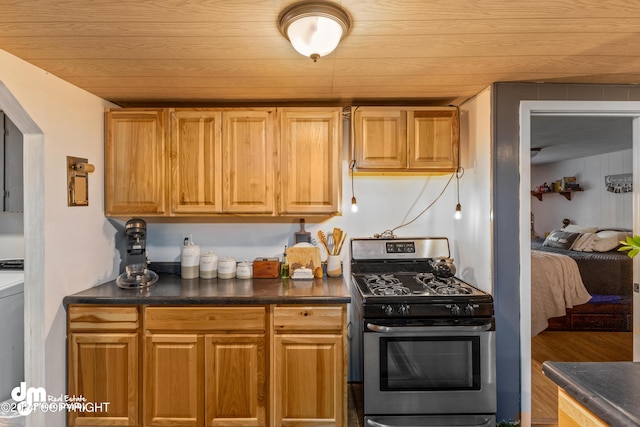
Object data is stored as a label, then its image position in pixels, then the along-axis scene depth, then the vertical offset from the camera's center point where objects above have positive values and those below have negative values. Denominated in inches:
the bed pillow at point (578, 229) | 186.9 -8.4
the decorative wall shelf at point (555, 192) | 212.4 +12.7
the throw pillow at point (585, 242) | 169.0 -14.1
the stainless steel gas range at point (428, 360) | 78.2 -32.3
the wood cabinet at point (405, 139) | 94.6 +20.1
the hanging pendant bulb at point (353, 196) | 95.6 +5.3
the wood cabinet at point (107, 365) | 80.7 -33.9
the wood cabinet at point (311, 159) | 94.5 +14.8
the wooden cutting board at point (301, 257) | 100.8 -12.0
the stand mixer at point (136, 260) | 90.4 -12.4
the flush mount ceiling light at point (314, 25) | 51.4 +28.6
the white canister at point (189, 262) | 99.2 -13.2
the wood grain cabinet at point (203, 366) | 80.6 -34.3
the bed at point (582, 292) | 144.0 -32.6
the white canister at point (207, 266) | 98.6 -14.1
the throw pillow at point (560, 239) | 179.9 -13.5
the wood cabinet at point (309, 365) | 80.2 -34.0
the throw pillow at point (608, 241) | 163.9 -13.2
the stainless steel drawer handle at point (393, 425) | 78.2 -46.3
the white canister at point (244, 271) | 99.3 -15.7
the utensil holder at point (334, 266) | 101.7 -14.8
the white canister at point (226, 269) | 98.9 -15.0
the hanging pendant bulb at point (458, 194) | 101.7 +5.9
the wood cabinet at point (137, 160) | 94.4 +14.7
